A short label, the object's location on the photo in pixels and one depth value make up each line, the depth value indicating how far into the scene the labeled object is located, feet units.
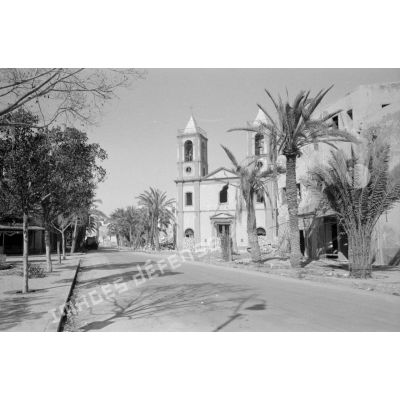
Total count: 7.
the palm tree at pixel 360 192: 39.65
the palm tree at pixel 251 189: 67.05
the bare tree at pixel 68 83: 23.27
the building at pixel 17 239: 107.55
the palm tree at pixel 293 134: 44.73
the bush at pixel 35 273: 45.96
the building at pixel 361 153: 39.44
